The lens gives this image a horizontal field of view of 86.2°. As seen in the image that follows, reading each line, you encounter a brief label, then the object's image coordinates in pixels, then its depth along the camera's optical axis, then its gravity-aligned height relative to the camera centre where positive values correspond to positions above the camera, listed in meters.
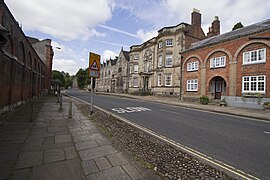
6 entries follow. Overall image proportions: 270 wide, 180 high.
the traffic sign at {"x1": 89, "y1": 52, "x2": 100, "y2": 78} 8.86 +1.54
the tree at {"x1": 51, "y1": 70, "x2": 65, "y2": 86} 62.74 +6.04
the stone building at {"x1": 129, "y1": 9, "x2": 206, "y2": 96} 27.00 +7.61
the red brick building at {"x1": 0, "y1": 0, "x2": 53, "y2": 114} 7.51 +1.48
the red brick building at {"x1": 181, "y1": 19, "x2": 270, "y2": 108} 14.90 +3.00
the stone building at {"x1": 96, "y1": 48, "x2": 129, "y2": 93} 44.41 +5.17
